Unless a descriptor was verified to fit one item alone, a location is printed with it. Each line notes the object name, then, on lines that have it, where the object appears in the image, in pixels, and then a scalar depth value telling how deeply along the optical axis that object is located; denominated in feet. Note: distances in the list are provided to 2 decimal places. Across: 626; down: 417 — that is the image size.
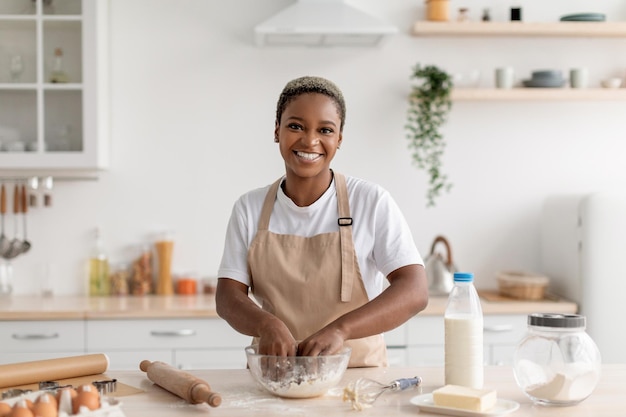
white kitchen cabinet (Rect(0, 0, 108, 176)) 11.93
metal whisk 5.40
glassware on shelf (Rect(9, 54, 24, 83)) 12.12
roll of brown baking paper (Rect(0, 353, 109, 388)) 5.94
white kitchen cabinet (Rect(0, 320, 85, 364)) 11.13
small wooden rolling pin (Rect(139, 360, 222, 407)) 5.40
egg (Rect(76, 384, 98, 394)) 5.00
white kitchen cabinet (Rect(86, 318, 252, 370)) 11.19
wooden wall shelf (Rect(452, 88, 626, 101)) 12.50
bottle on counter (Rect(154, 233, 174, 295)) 12.76
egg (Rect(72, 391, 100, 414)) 4.92
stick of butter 5.19
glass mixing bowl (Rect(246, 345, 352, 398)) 5.58
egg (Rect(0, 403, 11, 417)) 4.82
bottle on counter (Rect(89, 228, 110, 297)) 12.68
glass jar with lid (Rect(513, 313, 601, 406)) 5.34
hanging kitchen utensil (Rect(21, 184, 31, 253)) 12.71
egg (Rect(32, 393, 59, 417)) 4.79
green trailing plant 12.51
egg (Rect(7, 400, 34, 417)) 4.72
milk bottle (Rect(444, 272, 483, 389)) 5.80
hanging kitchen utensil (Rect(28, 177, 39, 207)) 12.63
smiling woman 6.70
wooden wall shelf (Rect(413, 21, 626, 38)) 12.44
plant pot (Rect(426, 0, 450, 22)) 12.57
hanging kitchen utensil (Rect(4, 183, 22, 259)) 12.73
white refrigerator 11.36
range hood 11.43
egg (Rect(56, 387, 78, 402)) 4.96
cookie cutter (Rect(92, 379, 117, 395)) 5.90
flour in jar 5.36
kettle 12.21
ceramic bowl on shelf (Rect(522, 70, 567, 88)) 12.57
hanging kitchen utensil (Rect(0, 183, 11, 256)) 12.68
